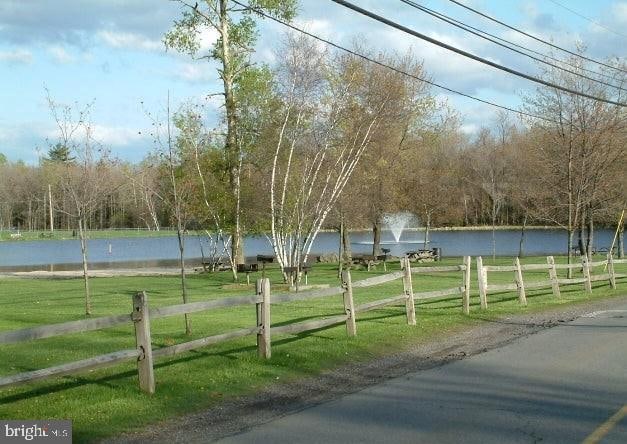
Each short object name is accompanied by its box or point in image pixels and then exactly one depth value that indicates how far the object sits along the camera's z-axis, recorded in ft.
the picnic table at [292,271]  89.94
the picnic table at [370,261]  130.55
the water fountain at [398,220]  162.55
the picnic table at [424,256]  147.84
